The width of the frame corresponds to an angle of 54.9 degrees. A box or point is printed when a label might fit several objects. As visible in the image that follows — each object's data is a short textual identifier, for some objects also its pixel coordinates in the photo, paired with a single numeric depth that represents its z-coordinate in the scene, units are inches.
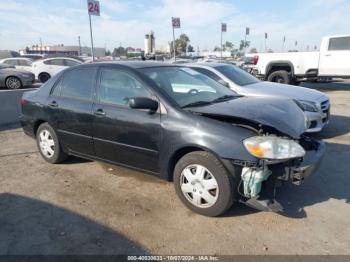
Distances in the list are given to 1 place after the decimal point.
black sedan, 136.1
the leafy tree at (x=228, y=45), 4124.0
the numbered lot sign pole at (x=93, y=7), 458.5
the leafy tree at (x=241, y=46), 3553.6
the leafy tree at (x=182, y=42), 3555.4
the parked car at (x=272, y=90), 266.2
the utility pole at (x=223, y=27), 912.3
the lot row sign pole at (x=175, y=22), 709.9
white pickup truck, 553.9
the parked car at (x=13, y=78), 587.8
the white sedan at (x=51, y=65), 704.4
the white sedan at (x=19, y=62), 820.0
